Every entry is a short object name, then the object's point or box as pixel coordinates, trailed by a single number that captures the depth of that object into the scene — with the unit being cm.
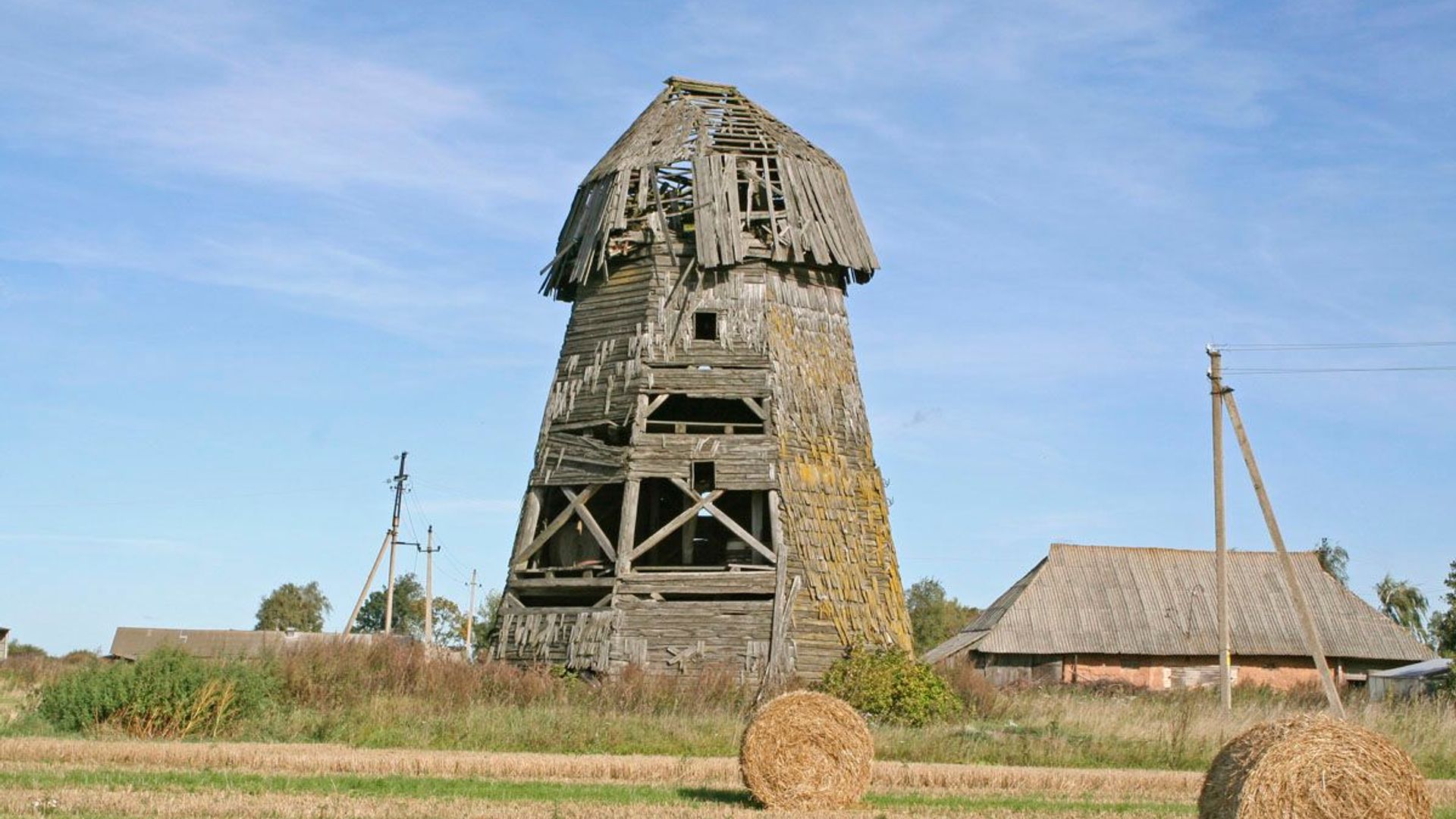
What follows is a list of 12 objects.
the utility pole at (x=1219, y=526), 2870
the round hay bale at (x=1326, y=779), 1352
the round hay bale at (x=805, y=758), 1753
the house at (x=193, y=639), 5609
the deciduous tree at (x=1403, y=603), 7619
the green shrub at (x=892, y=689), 2938
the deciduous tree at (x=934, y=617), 7012
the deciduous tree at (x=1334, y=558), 7900
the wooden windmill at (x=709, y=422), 3164
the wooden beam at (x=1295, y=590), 2625
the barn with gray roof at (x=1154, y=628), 4553
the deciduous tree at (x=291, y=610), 8244
